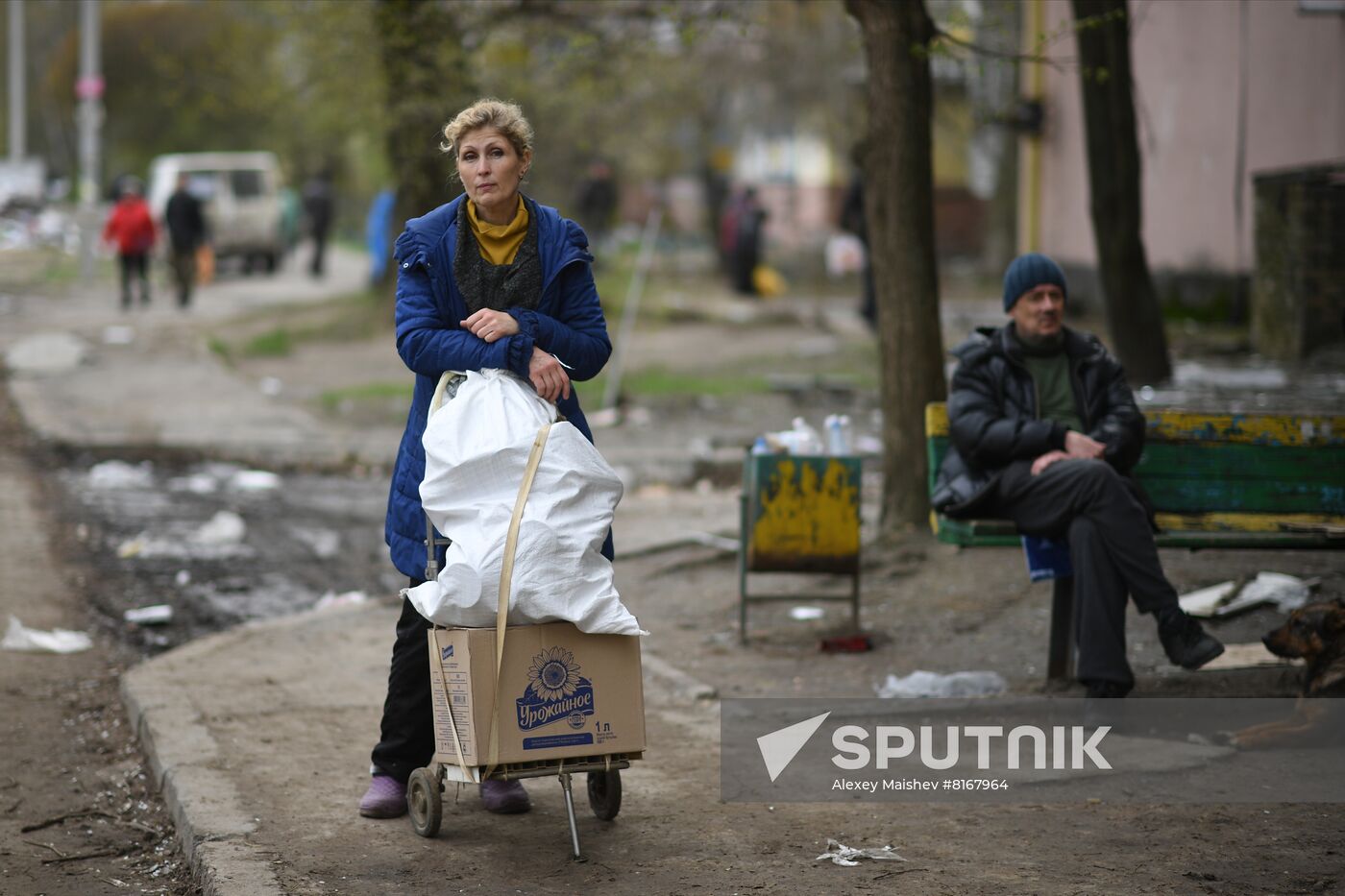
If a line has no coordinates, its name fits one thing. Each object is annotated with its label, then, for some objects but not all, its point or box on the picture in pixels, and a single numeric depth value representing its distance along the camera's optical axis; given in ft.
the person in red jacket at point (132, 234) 76.89
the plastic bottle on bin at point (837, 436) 23.29
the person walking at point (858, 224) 66.33
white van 102.01
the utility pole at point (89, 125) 90.07
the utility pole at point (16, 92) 147.33
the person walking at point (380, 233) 82.43
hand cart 13.85
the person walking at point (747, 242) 91.86
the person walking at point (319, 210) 105.91
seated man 18.12
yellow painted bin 22.71
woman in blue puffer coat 14.30
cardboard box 13.79
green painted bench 20.53
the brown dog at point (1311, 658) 17.61
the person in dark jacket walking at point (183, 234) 81.41
